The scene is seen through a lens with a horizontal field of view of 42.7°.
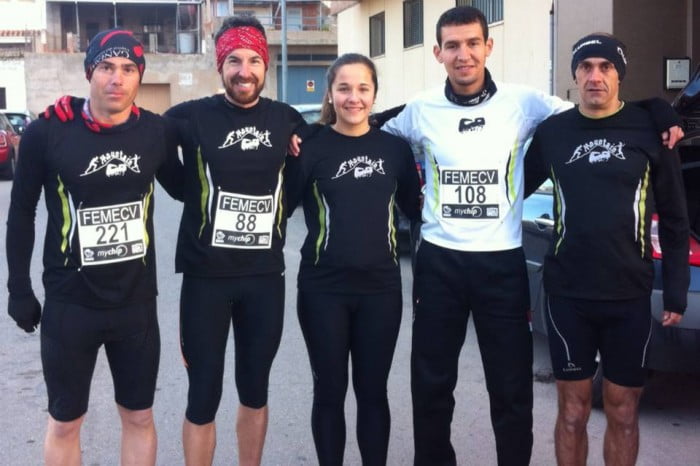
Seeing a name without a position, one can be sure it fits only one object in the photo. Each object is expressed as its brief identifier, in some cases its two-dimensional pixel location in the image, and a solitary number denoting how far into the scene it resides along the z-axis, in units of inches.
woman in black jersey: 160.4
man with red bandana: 157.2
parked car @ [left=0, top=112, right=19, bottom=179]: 874.1
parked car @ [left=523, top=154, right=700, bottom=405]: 186.4
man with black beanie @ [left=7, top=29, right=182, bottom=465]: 143.6
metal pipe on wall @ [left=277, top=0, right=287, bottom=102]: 1110.4
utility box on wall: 424.2
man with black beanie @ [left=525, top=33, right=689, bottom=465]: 152.4
